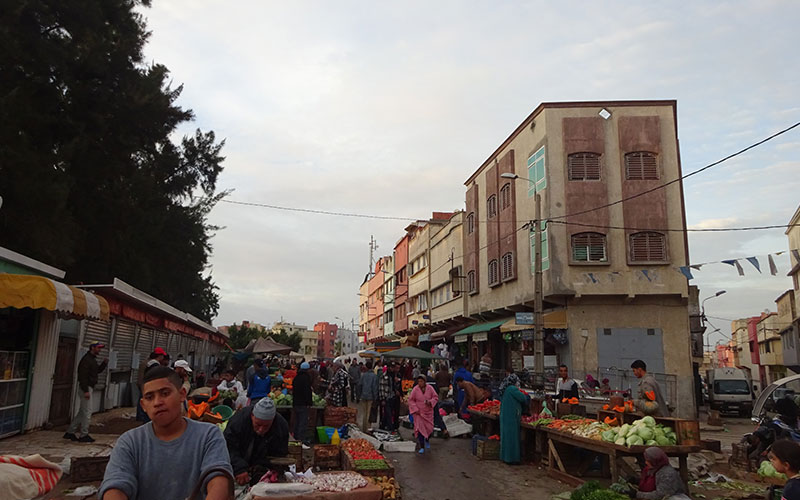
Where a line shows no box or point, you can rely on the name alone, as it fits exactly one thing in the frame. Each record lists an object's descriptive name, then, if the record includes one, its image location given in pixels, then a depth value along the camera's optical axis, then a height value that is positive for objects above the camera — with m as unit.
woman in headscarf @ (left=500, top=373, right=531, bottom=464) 11.70 -1.27
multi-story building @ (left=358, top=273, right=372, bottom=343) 85.41 +7.55
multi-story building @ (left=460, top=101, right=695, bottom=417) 23.78 +5.13
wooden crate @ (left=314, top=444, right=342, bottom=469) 10.17 -1.79
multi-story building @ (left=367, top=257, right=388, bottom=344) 72.19 +7.22
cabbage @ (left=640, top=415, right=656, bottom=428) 8.92 -0.92
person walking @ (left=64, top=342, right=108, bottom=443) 11.33 -0.70
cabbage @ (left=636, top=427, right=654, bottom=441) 8.62 -1.07
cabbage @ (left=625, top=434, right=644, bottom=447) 8.59 -1.18
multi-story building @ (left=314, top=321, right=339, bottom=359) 170.00 +5.44
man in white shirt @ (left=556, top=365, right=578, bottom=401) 14.97 -0.68
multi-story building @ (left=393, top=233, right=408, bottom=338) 56.59 +7.33
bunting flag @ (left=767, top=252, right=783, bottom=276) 16.00 +2.70
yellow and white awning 9.66 +1.01
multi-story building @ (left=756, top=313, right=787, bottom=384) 56.84 +1.74
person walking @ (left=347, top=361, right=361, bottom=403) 22.75 -0.62
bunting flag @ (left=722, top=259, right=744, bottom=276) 16.78 +2.93
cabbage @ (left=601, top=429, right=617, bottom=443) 9.05 -1.18
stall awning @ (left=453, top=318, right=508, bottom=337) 28.97 +1.71
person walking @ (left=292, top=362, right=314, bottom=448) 12.98 -1.03
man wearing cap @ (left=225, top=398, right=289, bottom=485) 5.07 -0.75
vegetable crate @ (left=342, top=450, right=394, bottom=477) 8.41 -1.67
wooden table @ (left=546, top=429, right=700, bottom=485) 8.48 -1.51
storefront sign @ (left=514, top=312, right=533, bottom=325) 20.16 +1.48
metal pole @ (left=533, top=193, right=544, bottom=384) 18.53 +1.12
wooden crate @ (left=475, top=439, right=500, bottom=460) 12.32 -1.94
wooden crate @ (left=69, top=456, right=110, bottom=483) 8.34 -1.67
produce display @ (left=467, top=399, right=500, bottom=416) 13.85 -1.19
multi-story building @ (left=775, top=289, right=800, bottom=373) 47.06 +3.36
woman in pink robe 13.13 -1.16
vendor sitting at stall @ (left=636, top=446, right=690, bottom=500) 7.65 -1.60
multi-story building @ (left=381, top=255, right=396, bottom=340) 64.18 +7.03
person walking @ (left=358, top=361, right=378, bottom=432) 15.73 -0.96
